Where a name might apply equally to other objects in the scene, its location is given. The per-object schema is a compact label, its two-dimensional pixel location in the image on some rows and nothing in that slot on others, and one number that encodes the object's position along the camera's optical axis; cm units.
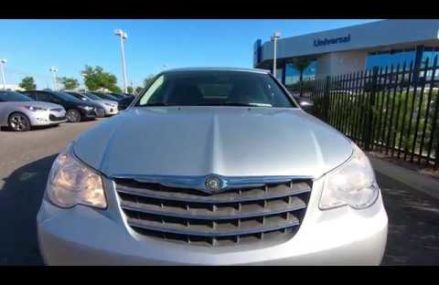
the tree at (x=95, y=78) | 5212
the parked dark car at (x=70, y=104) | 1585
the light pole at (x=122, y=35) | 3105
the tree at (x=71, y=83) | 6288
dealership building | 3559
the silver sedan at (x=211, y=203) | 180
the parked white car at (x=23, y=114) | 1184
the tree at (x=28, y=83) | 6594
